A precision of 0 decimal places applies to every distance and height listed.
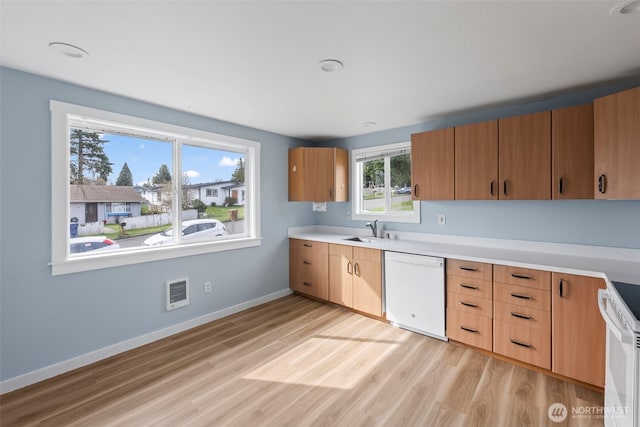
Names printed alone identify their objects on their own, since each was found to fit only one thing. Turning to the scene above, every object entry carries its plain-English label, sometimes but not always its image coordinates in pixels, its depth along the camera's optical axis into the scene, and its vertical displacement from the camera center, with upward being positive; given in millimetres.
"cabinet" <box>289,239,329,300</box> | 3850 -775
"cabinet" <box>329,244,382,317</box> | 3336 -803
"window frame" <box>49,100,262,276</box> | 2293 +272
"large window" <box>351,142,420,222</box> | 3744 +370
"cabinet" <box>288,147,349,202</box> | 4035 +515
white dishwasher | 2863 -846
